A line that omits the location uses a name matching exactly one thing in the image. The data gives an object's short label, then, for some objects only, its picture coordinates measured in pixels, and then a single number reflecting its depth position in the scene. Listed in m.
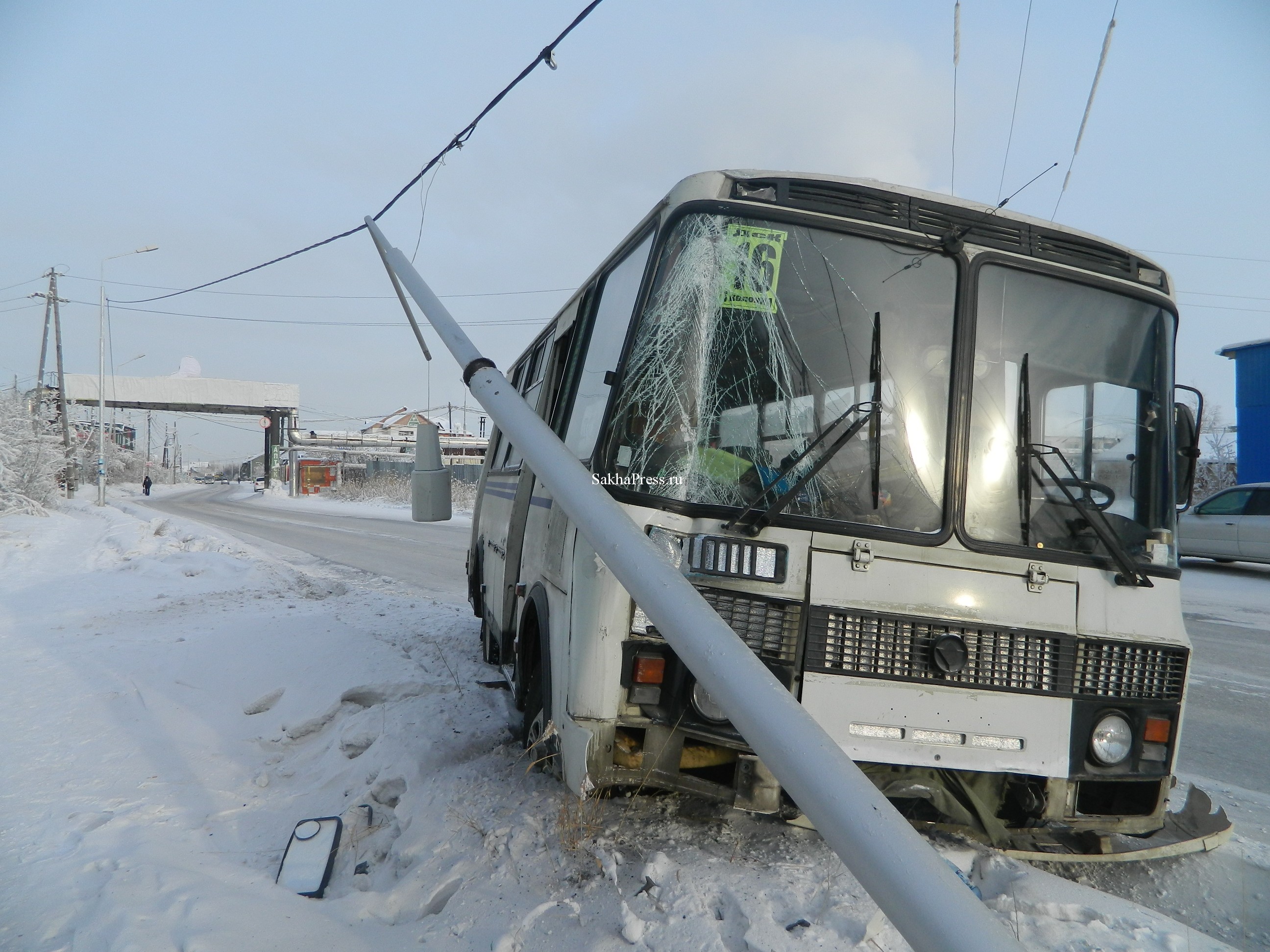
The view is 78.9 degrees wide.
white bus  2.88
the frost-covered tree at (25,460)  20.23
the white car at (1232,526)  13.38
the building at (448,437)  54.12
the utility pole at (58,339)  32.84
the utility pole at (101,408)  29.80
